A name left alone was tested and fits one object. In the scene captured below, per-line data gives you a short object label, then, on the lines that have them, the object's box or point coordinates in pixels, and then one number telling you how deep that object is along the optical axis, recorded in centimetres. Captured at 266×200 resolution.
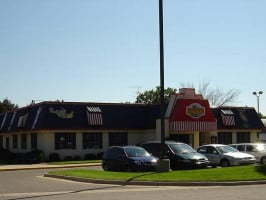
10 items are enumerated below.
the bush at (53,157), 4594
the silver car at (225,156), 3067
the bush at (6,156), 5147
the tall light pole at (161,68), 2462
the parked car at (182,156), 2769
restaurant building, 4694
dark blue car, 2647
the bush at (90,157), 4758
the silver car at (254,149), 3419
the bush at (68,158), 4681
